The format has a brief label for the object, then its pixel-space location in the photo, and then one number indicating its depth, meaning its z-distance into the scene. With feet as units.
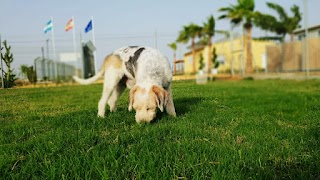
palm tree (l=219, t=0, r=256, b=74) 87.40
